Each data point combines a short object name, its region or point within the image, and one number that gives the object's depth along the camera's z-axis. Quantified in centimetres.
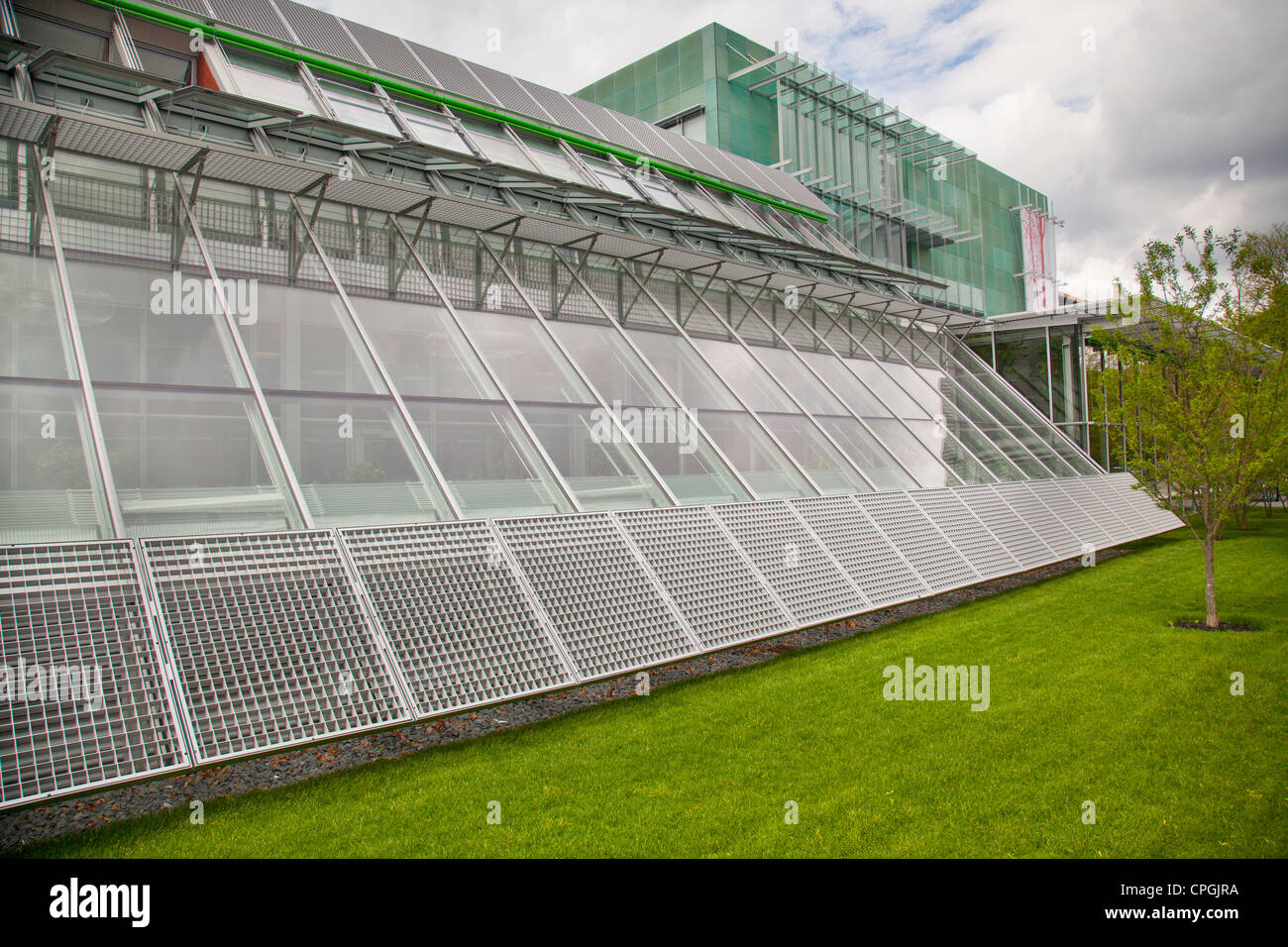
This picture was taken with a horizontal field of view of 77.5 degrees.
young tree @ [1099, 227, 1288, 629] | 1071
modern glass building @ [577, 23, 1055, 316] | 2288
